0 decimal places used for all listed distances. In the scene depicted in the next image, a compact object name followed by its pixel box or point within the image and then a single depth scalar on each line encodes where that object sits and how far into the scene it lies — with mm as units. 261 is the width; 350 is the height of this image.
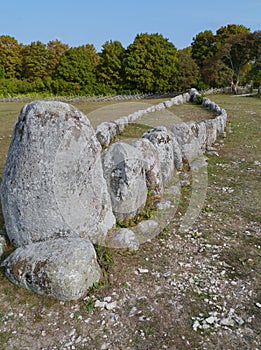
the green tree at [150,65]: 52659
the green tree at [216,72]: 46562
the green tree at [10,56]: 62594
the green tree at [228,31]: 57125
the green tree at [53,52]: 64162
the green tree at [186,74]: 51250
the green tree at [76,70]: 54875
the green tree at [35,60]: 62125
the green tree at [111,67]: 55531
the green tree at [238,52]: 43500
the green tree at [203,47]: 56719
